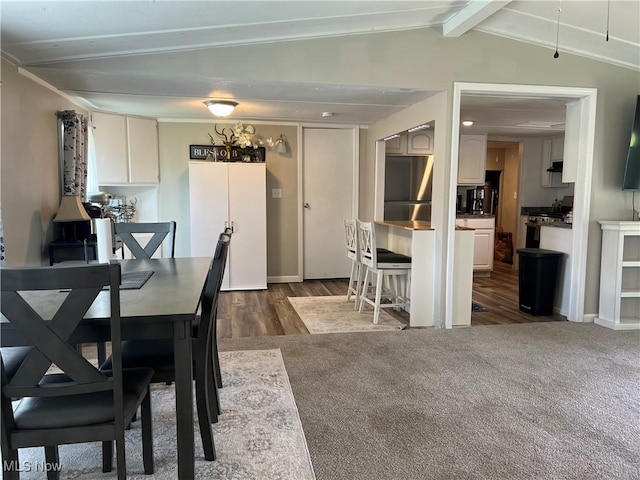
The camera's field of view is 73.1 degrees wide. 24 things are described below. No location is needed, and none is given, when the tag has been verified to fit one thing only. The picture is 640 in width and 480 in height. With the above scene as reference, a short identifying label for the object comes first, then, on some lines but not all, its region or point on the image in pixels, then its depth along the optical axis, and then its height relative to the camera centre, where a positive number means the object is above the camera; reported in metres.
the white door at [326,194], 5.90 +0.06
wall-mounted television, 3.92 +0.37
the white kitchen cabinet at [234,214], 5.18 -0.20
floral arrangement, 5.29 +0.76
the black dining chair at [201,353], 1.91 -0.71
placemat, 1.99 -0.41
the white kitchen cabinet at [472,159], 6.48 +0.61
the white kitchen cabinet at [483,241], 6.45 -0.61
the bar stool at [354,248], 4.50 -0.53
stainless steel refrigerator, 5.87 +0.16
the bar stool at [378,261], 4.06 -0.59
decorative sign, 5.34 +0.55
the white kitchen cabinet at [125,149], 5.00 +0.57
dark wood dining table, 1.50 -0.45
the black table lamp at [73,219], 3.47 -0.18
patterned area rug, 1.85 -1.17
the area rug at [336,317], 3.91 -1.16
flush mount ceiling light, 4.26 +0.91
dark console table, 3.40 -0.44
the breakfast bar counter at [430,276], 3.93 -0.70
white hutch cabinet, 3.93 -0.70
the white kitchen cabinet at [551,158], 6.84 +0.68
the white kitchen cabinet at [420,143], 5.93 +0.78
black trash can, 4.35 -0.79
